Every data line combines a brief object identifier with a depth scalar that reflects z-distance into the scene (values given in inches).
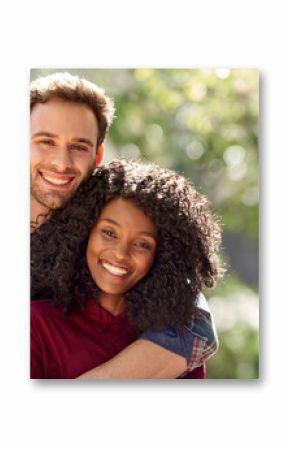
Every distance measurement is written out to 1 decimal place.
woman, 76.8
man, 77.4
